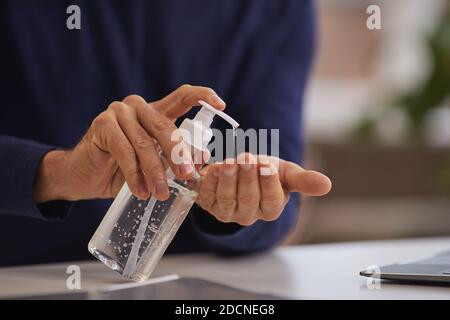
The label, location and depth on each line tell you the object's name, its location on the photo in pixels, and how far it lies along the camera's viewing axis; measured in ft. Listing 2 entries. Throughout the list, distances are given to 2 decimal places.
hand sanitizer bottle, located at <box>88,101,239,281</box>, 3.38
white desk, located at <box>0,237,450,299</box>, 3.44
